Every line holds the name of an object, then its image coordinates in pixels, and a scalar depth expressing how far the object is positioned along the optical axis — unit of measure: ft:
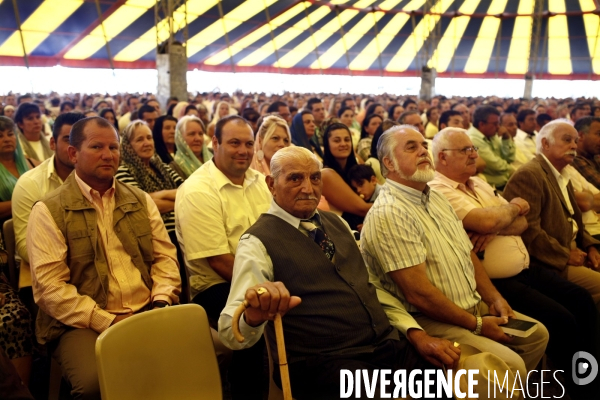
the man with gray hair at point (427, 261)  6.89
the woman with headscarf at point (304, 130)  16.76
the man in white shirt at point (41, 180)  8.30
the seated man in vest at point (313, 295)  5.81
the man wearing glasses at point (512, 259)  8.41
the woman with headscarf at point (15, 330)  7.06
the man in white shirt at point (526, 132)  20.06
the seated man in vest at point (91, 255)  6.58
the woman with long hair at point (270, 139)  11.68
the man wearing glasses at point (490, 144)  16.37
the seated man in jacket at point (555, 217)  9.57
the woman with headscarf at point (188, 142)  12.62
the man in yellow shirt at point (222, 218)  7.79
